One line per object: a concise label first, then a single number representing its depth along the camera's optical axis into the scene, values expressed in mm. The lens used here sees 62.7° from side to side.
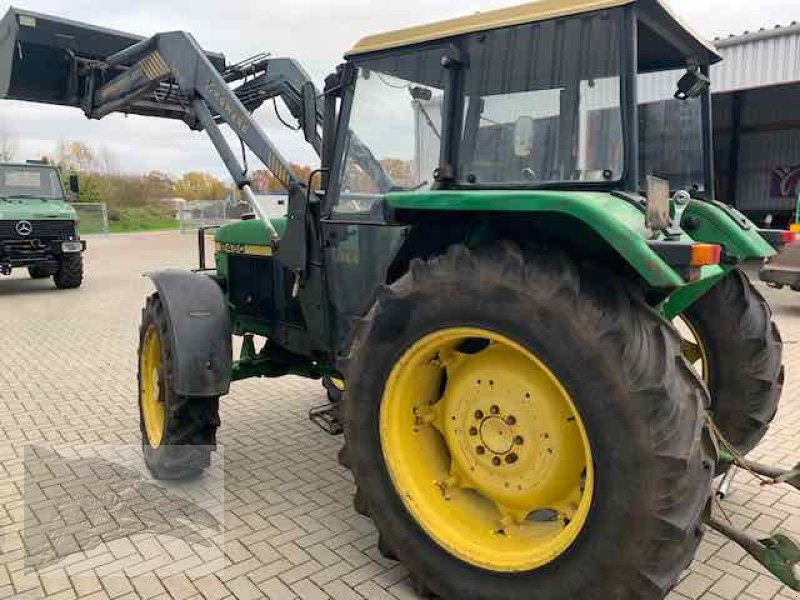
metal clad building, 18250
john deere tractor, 2107
